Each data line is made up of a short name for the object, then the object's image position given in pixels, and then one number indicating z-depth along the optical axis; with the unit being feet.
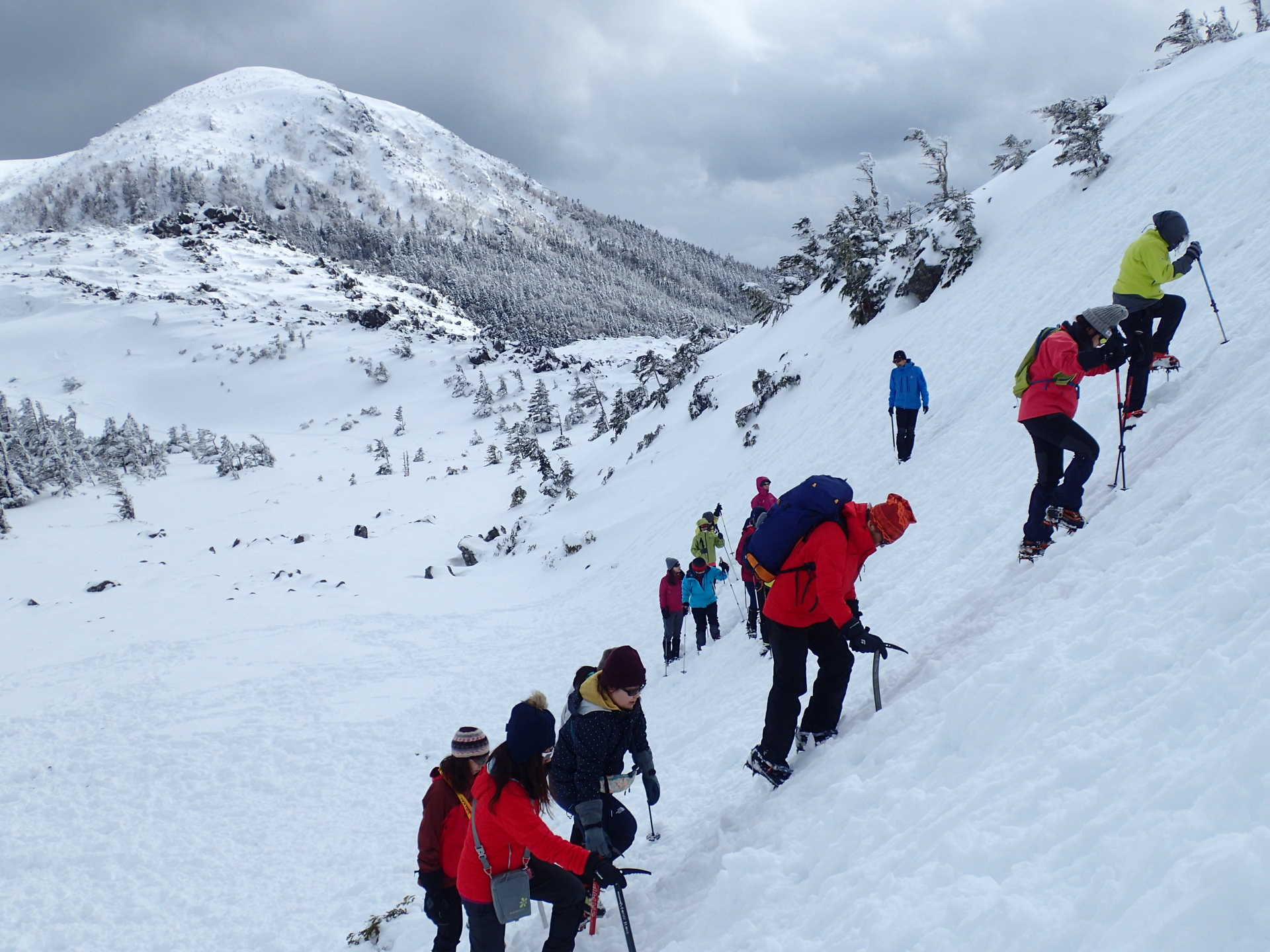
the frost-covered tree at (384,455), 163.18
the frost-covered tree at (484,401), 245.45
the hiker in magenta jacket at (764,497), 32.97
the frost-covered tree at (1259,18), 66.54
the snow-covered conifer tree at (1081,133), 57.36
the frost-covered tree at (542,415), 223.10
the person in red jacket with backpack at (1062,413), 17.62
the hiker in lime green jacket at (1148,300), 21.54
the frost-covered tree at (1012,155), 92.42
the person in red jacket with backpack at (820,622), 14.02
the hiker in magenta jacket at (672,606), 36.19
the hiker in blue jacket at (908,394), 39.01
